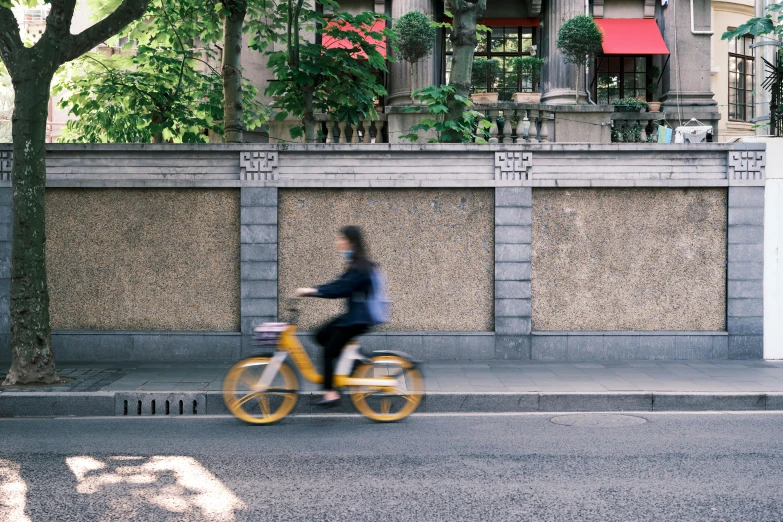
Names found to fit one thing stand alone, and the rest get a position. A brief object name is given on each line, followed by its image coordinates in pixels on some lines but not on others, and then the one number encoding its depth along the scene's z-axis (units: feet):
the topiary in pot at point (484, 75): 73.72
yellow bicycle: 26.91
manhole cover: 27.27
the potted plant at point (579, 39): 69.56
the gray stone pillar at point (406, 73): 74.79
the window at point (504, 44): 81.76
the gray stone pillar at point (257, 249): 39.52
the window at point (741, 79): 85.71
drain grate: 29.94
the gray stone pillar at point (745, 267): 39.73
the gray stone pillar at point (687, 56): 79.15
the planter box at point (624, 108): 74.18
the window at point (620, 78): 82.74
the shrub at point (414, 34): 68.03
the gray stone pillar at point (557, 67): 74.18
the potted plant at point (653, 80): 81.51
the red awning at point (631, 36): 76.48
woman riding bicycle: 26.30
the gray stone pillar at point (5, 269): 39.45
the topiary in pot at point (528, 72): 74.89
